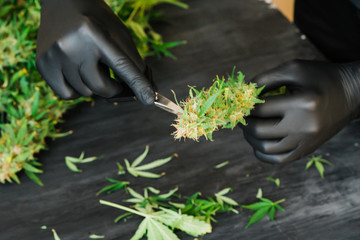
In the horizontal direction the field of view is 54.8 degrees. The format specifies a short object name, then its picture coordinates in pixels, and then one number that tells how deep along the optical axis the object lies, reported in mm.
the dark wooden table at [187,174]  747
